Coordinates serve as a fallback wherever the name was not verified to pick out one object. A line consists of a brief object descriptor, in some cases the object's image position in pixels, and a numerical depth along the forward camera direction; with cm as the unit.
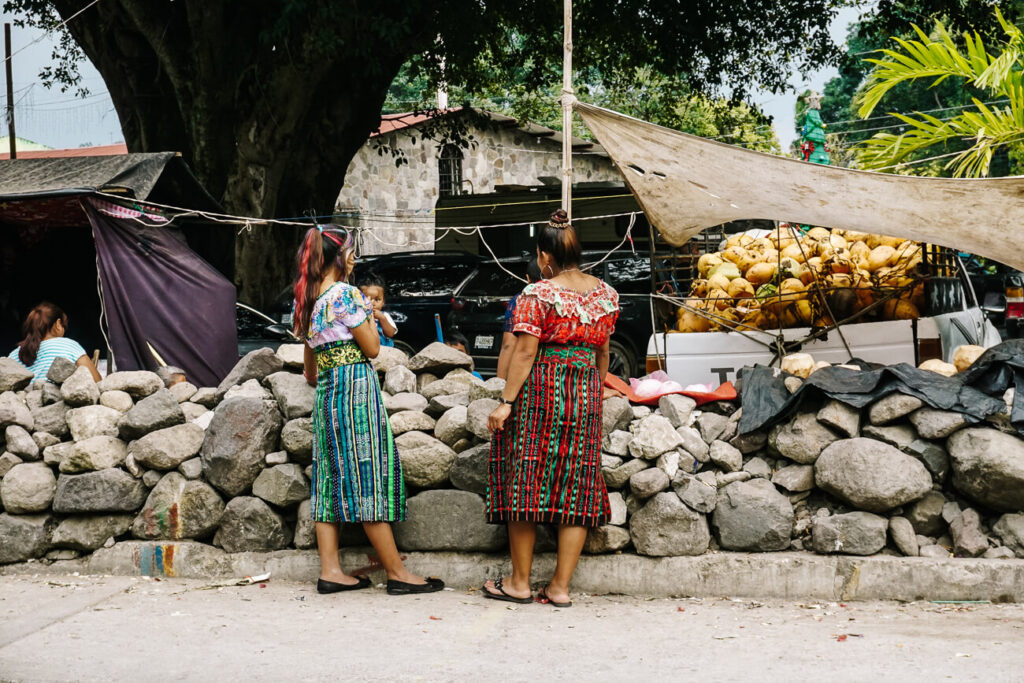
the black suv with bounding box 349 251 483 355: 1092
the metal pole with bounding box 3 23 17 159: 1559
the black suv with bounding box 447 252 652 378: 1052
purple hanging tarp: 742
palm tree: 721
